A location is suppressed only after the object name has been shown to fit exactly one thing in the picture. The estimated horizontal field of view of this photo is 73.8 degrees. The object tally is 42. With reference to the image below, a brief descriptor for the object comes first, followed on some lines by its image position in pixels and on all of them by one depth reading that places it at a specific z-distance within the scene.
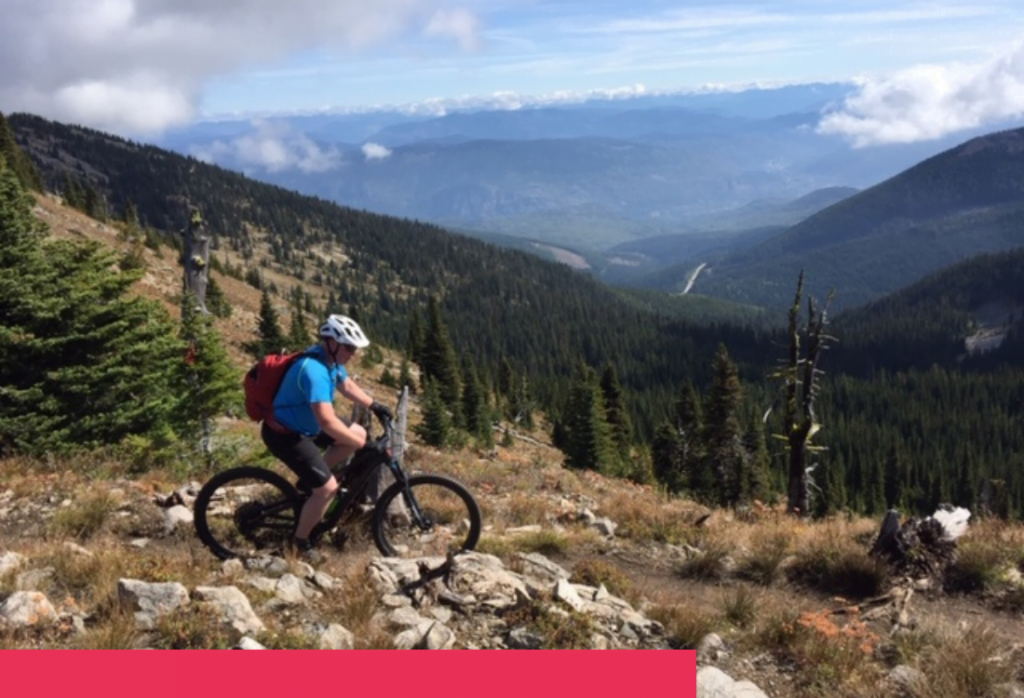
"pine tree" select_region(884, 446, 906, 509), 94.76
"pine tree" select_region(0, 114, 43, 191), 68.09
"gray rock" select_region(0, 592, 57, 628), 5.37
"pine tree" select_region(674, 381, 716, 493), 54.38
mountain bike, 7.61
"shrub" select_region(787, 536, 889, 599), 8.10
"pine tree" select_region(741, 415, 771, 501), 53.25
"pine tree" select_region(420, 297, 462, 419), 59.44
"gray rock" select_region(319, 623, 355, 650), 5.53
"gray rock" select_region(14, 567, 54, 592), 6.29
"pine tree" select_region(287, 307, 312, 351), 43.78
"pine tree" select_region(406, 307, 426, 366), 70.38
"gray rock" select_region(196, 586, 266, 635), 5.57
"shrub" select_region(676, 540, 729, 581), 8.88
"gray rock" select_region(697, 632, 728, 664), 6.19
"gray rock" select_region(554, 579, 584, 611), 6.55
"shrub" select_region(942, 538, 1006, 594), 8.12
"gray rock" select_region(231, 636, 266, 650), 5.10
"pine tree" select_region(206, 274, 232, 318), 57.03
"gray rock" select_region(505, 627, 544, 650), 5.96
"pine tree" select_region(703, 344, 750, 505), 50.66
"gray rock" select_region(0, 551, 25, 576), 6.58
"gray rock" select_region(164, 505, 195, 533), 8.69
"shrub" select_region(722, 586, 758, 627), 6.93
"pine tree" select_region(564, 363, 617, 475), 46.44
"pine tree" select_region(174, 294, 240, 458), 17.28
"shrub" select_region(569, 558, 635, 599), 7.65
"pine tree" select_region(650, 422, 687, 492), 59.28
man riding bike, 6.60
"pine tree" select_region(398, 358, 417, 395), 56.91
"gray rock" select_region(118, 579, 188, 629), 5.62
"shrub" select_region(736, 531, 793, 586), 8.62
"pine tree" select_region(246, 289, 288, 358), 44.16
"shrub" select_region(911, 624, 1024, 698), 5.37
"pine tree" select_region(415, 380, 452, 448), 37.66
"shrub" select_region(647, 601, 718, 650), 6.43
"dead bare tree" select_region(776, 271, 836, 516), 21.62
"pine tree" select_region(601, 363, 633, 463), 60.22
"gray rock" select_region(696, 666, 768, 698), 5.29
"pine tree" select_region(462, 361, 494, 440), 54.76
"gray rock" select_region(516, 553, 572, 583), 7.90
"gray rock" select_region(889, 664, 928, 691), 5.48
